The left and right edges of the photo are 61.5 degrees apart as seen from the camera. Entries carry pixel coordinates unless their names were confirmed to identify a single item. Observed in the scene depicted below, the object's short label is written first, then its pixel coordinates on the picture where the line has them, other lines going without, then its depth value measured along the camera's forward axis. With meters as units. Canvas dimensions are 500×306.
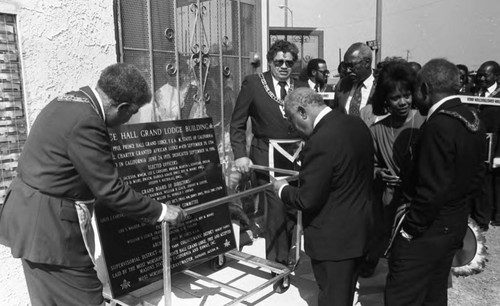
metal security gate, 3.64
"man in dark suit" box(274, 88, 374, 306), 2.20
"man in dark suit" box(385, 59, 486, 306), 2.21
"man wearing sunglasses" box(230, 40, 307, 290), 3.52
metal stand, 2.31
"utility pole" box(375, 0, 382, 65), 8.24
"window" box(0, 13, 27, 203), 2.84
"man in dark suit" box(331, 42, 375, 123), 3.59
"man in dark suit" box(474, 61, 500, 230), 5.02
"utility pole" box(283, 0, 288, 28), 25.26
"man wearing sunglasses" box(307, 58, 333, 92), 6.79
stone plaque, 2.89
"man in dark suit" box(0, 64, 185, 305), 1.98
